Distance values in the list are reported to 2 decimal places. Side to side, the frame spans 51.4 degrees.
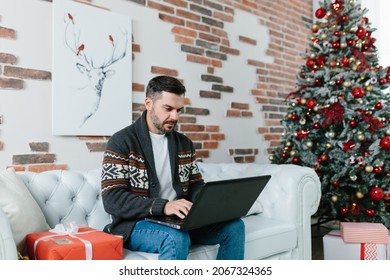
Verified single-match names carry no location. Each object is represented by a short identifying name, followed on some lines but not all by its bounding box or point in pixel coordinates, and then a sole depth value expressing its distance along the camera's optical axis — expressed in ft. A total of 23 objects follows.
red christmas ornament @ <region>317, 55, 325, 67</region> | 10.78
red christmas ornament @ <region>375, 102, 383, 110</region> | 9.98
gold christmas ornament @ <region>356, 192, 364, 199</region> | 9.74
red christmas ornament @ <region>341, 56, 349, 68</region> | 10.40
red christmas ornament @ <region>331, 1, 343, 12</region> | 10.80
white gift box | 8.16
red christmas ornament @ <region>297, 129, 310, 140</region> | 10.57
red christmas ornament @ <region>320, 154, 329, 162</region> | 10.23
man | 5.42
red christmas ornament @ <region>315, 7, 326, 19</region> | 11.00
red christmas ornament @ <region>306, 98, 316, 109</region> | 10.47
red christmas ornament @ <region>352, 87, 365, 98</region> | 9.88
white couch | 6.41
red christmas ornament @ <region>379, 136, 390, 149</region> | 9.50
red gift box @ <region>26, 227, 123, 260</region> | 4.64
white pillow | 5.18
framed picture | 7.91
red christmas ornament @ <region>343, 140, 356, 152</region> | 9.98
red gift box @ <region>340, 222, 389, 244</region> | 8.07
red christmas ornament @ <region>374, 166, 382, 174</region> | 9.64
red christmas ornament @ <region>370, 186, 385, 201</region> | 9.58
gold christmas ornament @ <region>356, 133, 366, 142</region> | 9.74
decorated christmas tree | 9.84
